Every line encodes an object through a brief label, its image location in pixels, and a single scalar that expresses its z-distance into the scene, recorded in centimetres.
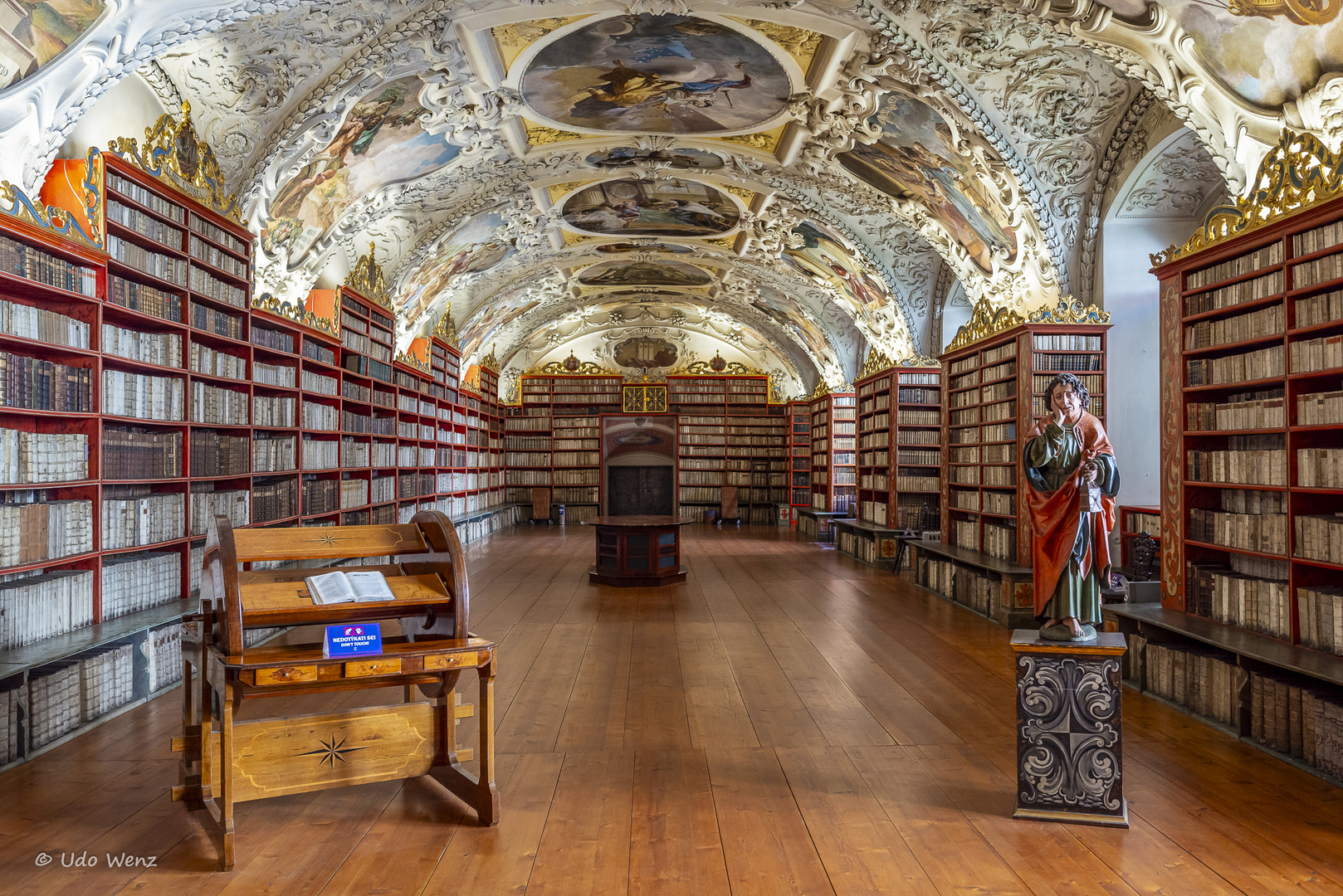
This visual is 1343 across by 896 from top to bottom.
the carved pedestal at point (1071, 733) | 371
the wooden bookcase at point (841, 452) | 1858
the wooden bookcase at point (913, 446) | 1316
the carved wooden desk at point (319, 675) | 340
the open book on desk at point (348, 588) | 357
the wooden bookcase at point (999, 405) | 854
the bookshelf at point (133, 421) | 486
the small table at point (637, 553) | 1098
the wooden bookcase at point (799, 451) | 2195
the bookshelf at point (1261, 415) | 490
